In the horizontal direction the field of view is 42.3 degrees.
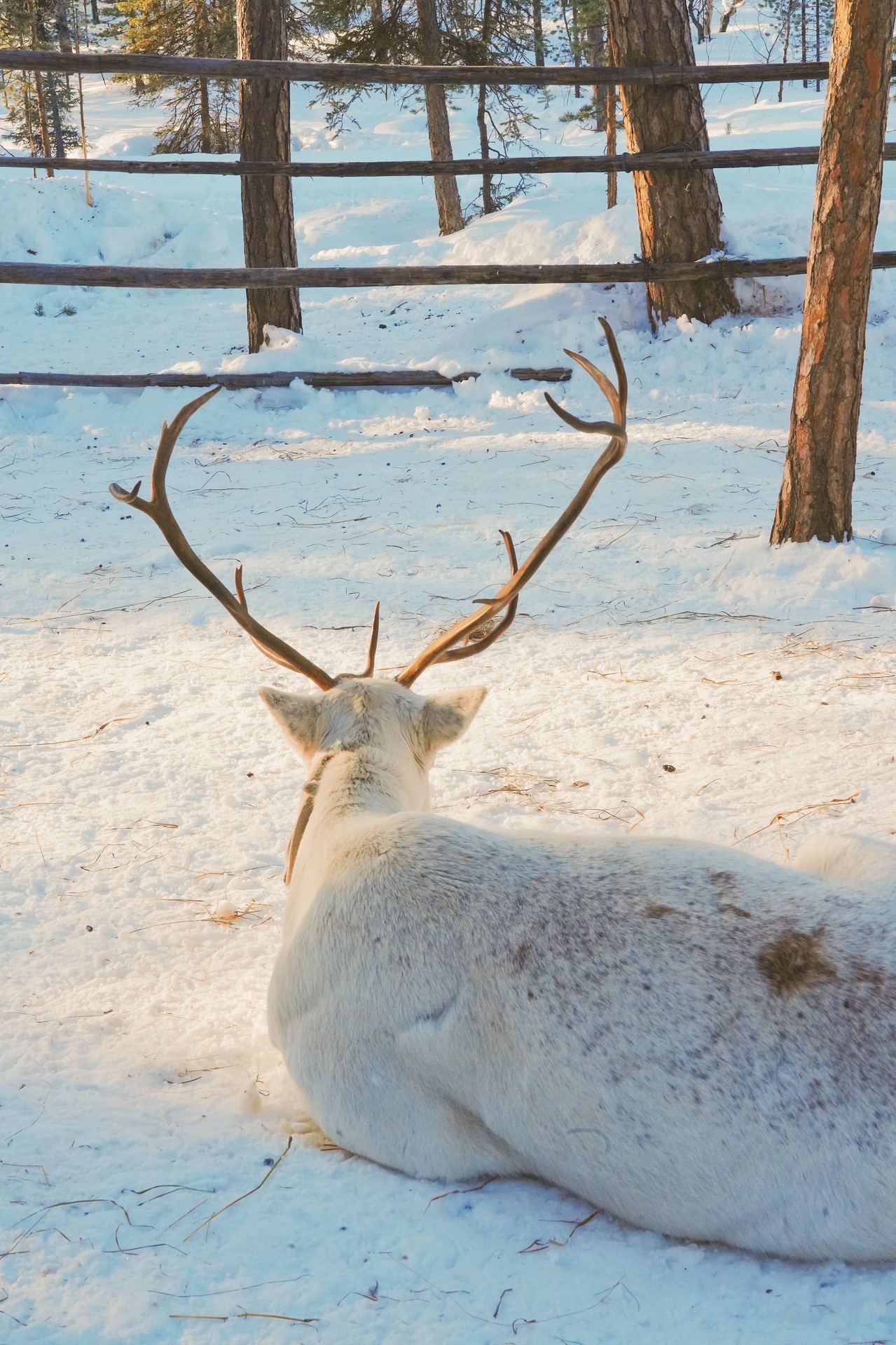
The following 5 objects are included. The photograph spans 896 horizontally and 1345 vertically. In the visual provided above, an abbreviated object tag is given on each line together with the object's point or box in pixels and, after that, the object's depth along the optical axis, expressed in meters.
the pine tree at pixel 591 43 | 17.62
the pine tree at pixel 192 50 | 21.19
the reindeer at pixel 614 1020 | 1.90
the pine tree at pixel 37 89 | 21.66
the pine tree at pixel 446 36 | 14.68
